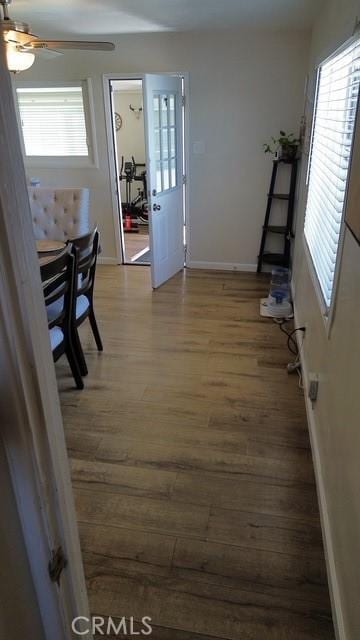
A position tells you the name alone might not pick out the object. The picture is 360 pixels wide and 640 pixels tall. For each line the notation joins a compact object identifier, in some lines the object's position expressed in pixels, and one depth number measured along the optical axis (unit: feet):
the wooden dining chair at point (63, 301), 7.55
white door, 13.11
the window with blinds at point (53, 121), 15.60
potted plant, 14.17
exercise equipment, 24.03
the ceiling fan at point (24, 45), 7.59
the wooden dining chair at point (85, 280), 8.73
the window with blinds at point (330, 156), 6.45
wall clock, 24.40
